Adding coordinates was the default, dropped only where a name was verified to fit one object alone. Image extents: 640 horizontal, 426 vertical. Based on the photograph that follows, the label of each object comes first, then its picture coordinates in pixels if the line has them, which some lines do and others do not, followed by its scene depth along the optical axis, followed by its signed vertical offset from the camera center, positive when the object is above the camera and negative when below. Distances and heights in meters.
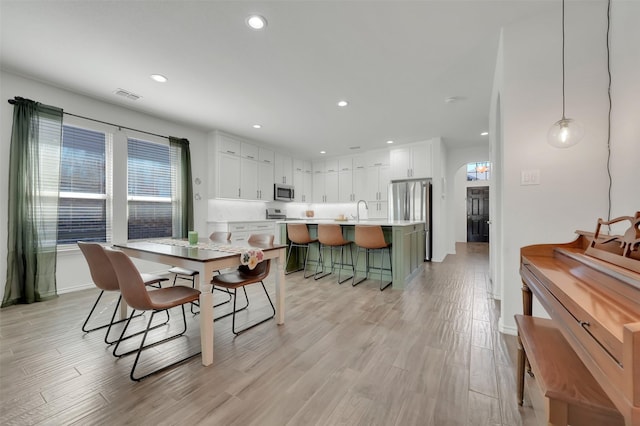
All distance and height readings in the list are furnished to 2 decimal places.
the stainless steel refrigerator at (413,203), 5.47 +0.20
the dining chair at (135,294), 1.65 -0.55
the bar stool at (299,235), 4.03 -0.37
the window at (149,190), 3.96 +0.38
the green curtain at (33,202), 2.87 +0.13
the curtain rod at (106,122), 2.89 +1.30
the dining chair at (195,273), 2.65 -0.60
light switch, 2.07 +0.29
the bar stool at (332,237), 3.74 -0.38
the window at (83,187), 3.32 +0.36
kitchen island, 3.46 -0.56
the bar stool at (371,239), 3.43 -0.37
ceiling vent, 3.26 +1.57
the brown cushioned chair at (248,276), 2.23 -0.61
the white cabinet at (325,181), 7.08 +0.89
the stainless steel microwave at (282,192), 6.24 +0.51
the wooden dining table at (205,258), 1.76 -0.36
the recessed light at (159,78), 2.88 +1.56
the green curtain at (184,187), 4.41 +0.45
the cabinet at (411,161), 5.54 +1.16
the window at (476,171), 8.97 +1.45
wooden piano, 0.58 -0.33
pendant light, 1.86 +0.59
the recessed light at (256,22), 2.03 +1.56
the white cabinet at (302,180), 6.98 +0.90
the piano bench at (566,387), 0.84 -0.63
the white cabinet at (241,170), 4.93 +0.91
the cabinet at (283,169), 6.36 +1.11
